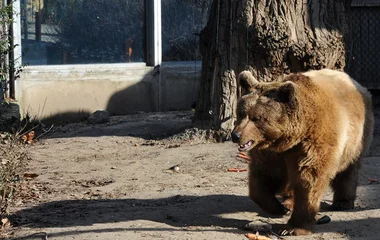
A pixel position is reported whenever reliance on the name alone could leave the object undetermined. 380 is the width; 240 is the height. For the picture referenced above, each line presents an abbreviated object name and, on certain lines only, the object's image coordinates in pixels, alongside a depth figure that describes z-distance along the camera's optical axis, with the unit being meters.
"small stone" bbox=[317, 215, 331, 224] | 10.01
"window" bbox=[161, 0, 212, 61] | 20.68
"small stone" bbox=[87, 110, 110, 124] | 18.47
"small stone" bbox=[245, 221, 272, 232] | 9.61
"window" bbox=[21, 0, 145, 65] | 19.06
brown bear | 9.19
